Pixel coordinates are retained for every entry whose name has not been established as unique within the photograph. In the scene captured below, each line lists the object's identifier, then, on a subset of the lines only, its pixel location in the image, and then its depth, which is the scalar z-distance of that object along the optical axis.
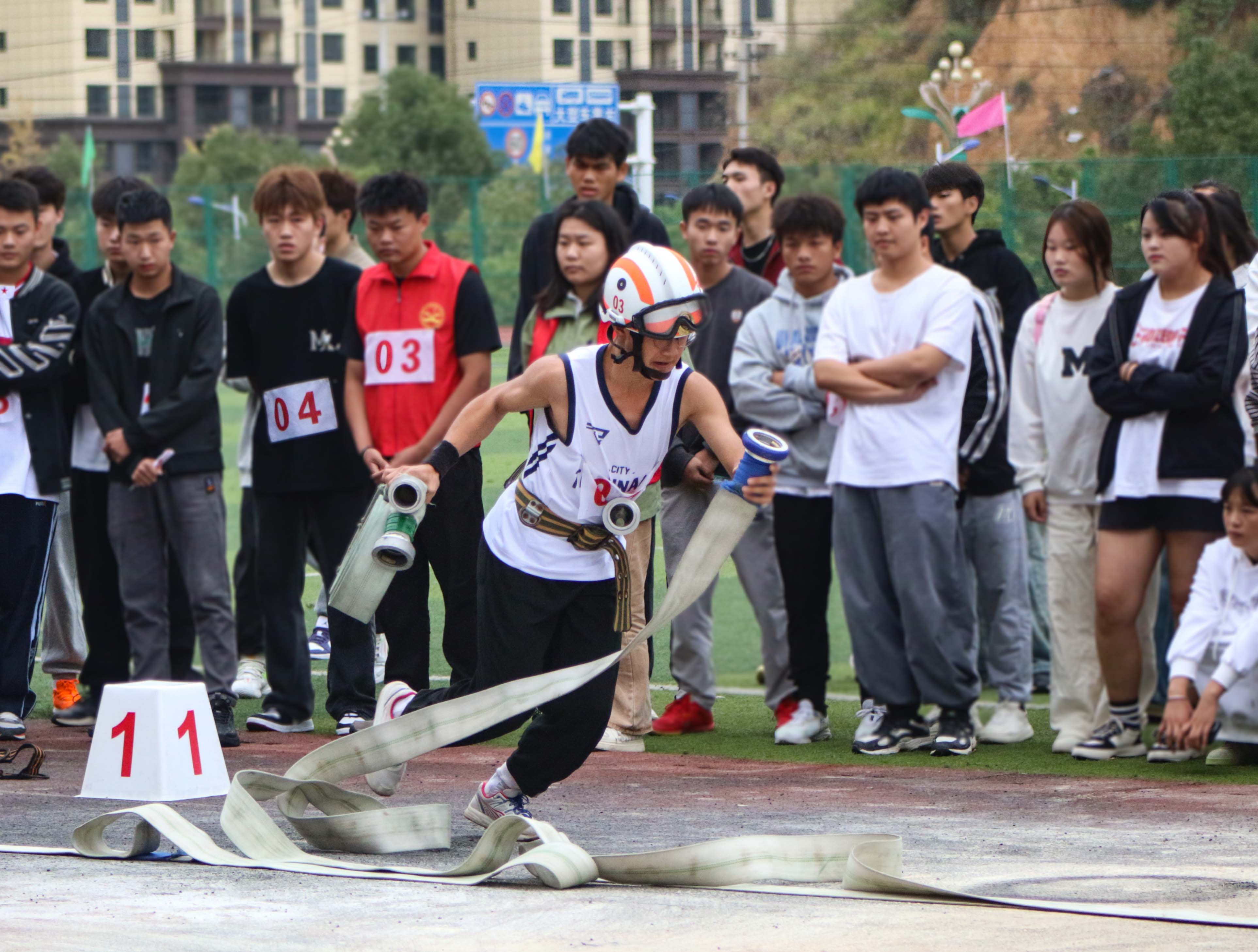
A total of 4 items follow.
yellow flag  95.19
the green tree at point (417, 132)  138.00
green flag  101.52
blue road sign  109.56
